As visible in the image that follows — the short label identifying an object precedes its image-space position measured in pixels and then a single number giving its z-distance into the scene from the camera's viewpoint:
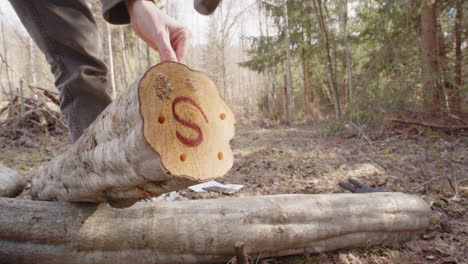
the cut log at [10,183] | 2.29
